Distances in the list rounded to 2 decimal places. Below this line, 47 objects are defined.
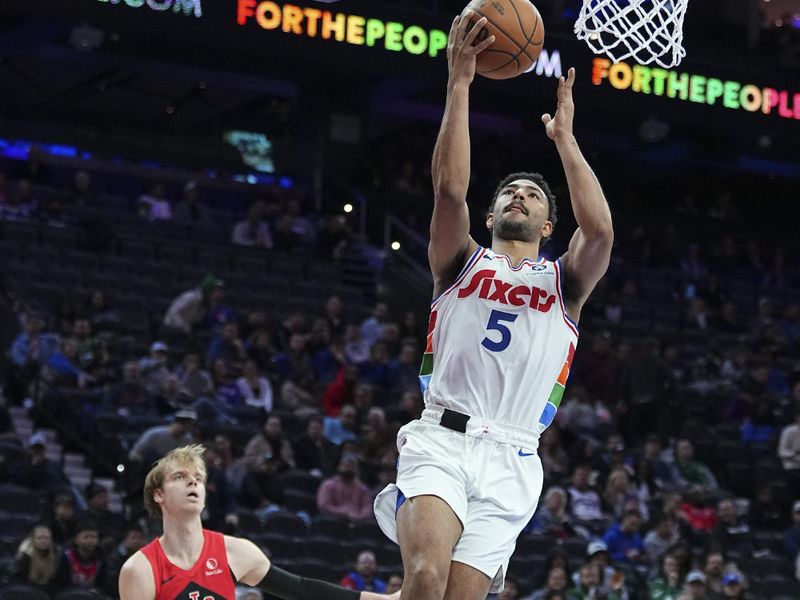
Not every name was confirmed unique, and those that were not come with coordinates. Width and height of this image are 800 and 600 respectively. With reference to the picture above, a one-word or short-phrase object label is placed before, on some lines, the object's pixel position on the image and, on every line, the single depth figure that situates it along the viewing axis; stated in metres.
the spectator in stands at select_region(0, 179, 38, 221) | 17.81
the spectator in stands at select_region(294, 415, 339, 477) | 13.48
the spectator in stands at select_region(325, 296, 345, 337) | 16.70
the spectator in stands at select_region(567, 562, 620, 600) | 11.84
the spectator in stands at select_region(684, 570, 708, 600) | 11.96
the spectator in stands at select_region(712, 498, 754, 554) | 13.96
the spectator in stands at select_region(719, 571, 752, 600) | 12.30
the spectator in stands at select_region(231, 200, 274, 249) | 19.42
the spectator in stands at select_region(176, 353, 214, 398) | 13.84
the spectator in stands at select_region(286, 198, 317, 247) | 20.11
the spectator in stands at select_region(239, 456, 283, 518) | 12.61
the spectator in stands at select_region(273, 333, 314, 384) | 15.27
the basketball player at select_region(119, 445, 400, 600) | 5.95
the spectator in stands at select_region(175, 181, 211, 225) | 19.88
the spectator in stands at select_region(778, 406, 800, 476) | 16.00
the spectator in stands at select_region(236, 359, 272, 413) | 14.30
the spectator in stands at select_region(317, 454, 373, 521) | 12.85
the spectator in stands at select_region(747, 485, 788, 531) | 14.91
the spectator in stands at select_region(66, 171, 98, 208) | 19.16
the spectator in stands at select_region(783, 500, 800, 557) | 14.15
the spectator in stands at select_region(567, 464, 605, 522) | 13.83
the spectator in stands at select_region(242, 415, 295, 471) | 12.98
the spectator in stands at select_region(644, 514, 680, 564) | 13.38
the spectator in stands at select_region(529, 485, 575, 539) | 13.43
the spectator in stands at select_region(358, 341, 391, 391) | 15.60
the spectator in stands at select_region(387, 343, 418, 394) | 15.66
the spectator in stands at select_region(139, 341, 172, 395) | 13.66
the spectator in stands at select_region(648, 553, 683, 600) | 12.27
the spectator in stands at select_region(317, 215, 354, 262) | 20.16
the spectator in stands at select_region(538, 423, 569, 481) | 14.41
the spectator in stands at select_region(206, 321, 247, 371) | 14.82
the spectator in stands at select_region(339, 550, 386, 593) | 11.55
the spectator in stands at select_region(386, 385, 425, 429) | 14.39
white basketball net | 6.68
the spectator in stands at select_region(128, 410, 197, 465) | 11.95
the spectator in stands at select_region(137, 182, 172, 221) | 19.61
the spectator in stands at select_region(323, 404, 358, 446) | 14.15
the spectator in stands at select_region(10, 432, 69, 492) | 11.87
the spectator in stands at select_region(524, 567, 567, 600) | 11.76
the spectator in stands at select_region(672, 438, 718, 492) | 15.29
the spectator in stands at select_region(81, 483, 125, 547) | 11.43
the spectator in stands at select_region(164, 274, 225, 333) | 15.62
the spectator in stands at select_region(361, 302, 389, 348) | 16.69
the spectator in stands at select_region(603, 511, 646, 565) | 13.13
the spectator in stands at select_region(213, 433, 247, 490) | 12.47
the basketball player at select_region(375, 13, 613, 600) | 5.45
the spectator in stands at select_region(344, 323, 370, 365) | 16.09
